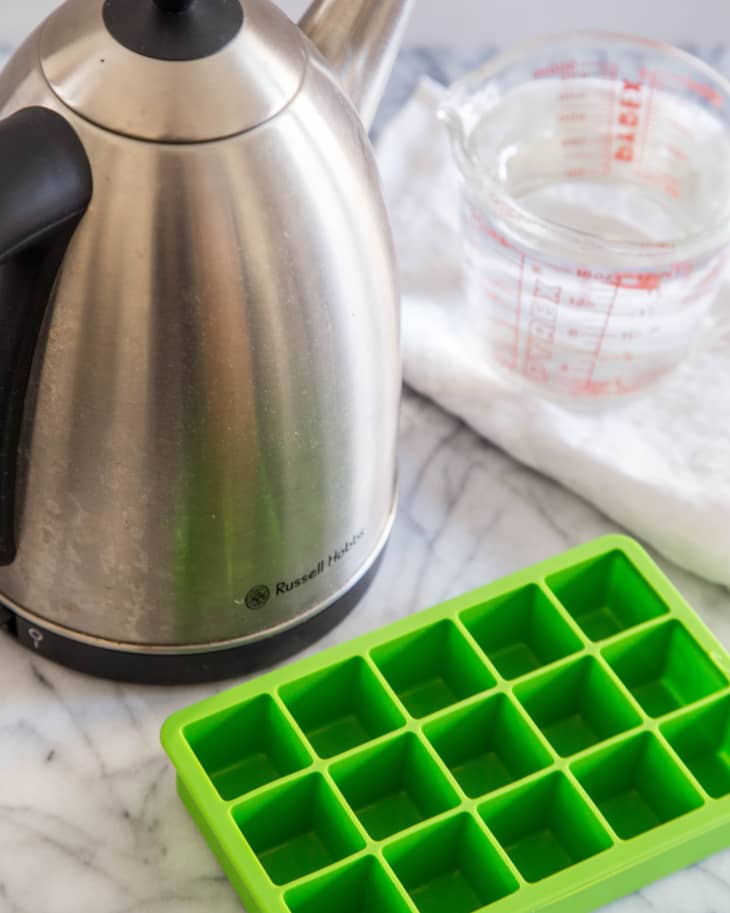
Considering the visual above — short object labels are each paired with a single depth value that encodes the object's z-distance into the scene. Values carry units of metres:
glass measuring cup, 0.92
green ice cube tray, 0.81
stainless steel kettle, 0.73
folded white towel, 0.92
